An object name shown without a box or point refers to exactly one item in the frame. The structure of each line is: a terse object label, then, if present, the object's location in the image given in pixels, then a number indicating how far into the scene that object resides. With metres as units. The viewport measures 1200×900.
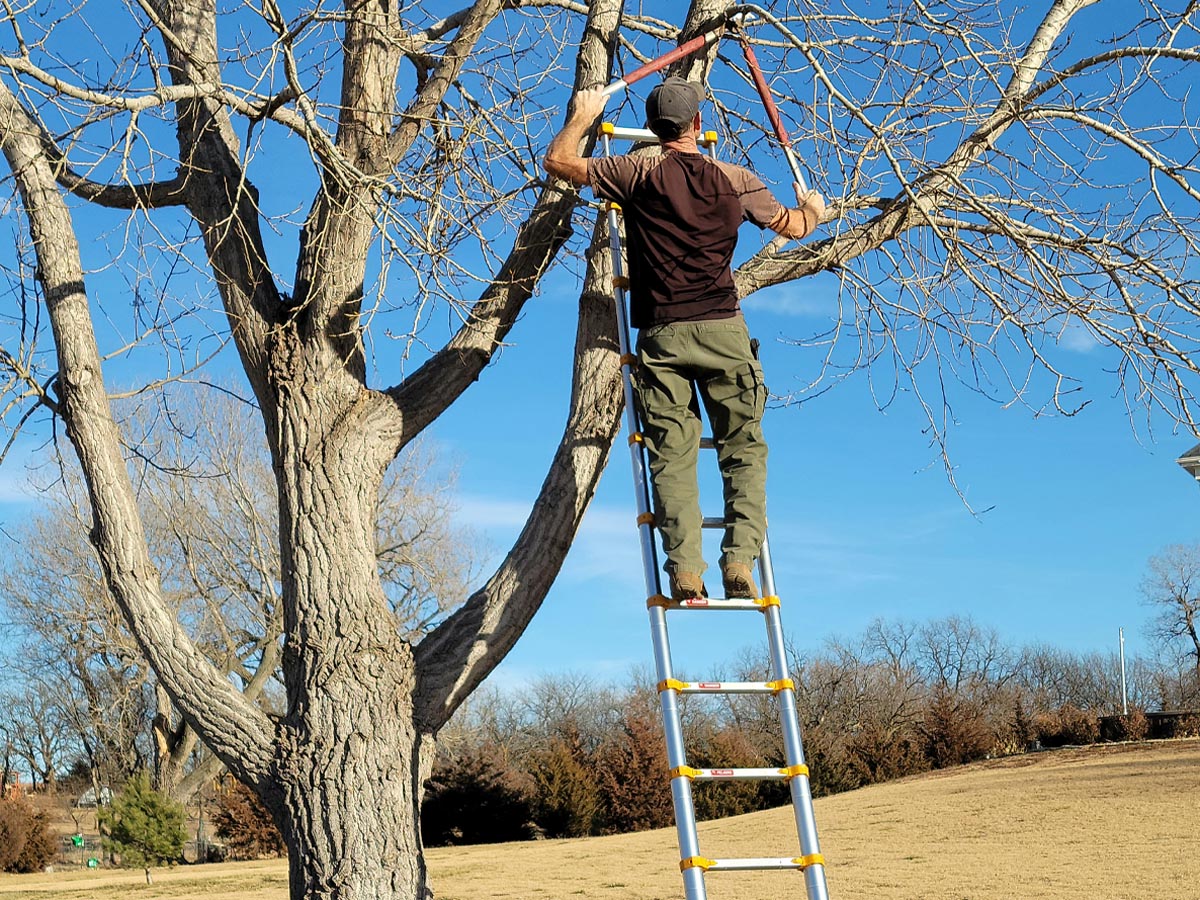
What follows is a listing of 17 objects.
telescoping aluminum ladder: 3.73
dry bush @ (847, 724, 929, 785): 24.56
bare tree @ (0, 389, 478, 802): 26.88
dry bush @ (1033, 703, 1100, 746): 25.12
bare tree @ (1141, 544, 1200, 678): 46.09
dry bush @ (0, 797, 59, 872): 24.08
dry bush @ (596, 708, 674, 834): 22.56
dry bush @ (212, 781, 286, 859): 24.02
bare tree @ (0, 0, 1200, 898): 5.08
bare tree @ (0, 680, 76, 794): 31.38
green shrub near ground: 20.20
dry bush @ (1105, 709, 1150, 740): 24.81
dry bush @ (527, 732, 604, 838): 22.25
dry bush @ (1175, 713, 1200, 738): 24.64
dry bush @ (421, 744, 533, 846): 22.36
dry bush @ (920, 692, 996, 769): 25.08
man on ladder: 4.52
